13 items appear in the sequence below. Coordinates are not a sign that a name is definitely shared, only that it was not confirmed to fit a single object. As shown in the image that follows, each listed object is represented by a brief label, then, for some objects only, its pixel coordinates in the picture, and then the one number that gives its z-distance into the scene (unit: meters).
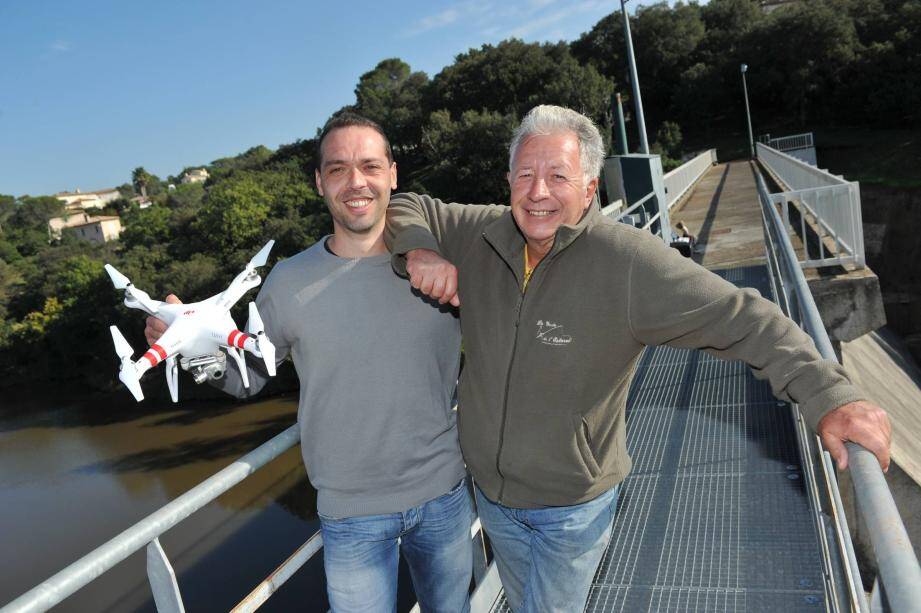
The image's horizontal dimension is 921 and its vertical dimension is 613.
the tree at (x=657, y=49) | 54.38
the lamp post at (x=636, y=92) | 14.83
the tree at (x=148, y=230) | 59.56
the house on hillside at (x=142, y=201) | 114.84
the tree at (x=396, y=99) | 63.72
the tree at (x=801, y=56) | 39.31
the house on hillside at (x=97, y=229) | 92.38
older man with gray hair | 1.68
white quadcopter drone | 1.77
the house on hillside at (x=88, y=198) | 140.16
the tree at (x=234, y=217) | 52.59
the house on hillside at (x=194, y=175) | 170.68
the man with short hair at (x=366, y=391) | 1.95
